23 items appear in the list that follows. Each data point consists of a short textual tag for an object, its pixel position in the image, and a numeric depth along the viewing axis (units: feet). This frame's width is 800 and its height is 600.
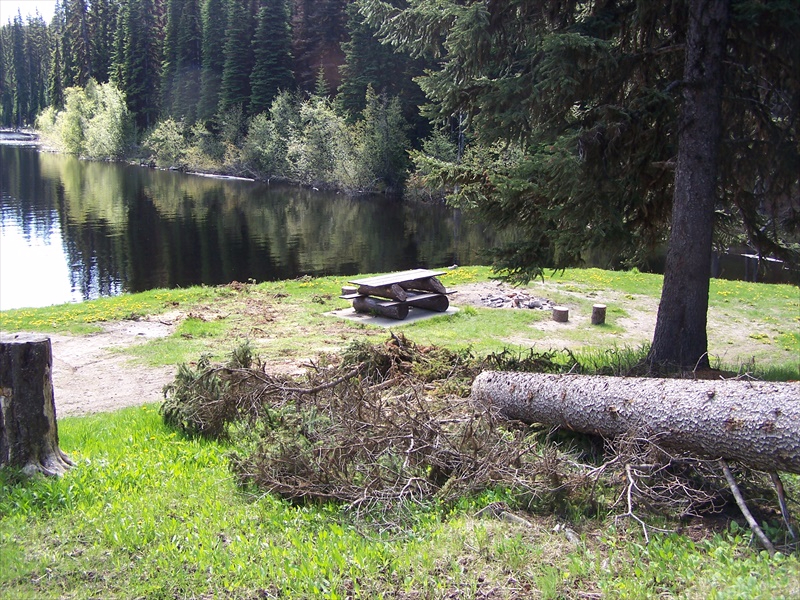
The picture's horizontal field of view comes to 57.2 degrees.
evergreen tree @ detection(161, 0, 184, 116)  302.45
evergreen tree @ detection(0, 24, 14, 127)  503.61
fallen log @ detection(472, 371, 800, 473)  15.71
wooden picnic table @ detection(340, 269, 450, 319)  48.96
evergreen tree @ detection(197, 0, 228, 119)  272.10
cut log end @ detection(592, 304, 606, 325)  49.03
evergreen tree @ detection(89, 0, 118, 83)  358.02
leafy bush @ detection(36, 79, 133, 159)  284.41
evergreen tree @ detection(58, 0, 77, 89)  379.18
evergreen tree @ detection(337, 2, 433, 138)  197.67
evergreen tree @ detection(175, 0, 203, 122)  292.40
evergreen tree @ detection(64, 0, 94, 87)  363.76
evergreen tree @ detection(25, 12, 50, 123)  474.08
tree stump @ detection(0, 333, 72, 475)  18.34
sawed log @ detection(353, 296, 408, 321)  48.57
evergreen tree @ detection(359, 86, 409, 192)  181.37
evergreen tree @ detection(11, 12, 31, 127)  473.67
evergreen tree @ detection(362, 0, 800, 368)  27.22
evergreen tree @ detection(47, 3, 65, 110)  392.47
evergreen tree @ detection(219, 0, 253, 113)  254.68
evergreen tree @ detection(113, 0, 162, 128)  317.22
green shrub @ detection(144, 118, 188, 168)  256.32
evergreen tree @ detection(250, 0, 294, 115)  245.32
